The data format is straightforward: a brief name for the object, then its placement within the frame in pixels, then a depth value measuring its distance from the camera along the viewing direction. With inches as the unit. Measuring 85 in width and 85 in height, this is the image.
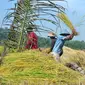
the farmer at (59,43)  260.9
